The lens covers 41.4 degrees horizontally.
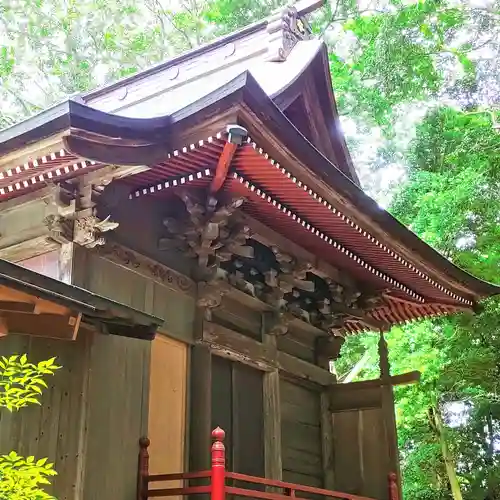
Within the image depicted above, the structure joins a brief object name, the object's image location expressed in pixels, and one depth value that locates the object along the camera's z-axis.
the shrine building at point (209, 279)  4.36
